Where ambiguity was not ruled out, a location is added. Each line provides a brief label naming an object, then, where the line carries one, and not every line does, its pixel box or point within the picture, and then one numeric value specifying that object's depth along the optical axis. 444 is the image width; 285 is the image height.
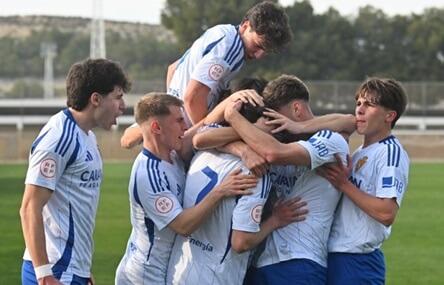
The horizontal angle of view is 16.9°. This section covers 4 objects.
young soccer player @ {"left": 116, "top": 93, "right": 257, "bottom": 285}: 8.16
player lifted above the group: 9.19
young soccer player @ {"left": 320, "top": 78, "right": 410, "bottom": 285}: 8.48
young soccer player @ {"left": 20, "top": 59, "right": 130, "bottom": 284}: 8.18
